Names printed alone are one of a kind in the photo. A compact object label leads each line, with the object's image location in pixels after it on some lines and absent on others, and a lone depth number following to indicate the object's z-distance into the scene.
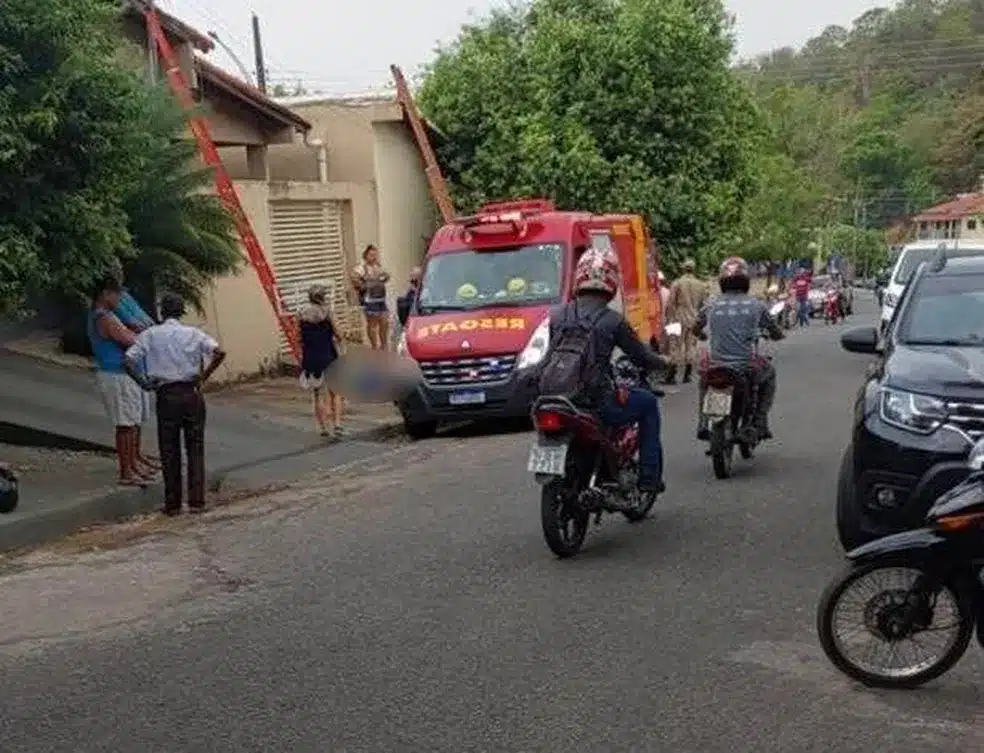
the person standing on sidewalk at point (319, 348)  15.09
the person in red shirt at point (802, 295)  48.56
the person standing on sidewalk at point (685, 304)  21.16
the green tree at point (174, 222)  16.23
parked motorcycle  5.73
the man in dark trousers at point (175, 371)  11.16
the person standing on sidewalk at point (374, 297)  21.92
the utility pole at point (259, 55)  43.25
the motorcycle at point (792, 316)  43.18
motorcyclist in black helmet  11.25
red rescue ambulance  15.68
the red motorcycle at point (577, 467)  8.48
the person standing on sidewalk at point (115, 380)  11.79
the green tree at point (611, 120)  28.44
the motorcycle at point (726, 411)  10.97
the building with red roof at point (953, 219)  85.88
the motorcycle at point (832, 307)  52.47
